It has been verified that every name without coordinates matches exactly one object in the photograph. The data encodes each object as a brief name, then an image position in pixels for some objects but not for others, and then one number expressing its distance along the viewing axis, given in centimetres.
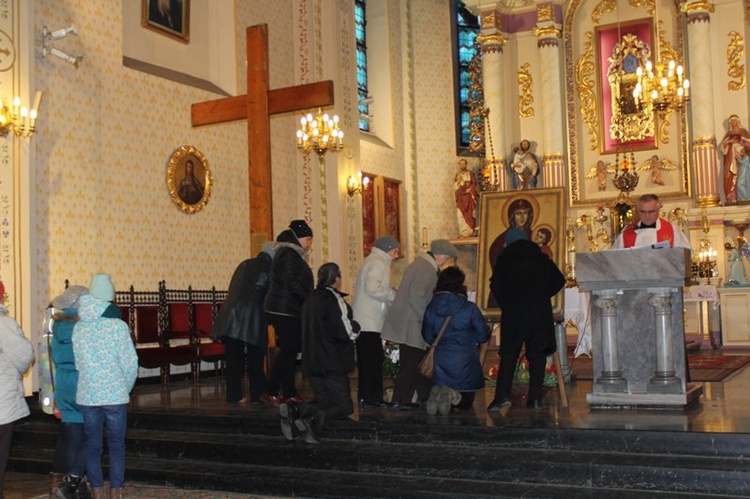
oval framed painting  1355
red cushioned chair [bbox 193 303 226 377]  1276
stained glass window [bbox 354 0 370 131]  2061
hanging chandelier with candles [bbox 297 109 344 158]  1463
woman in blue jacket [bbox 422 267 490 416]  816
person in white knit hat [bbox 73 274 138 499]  642
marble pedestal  801
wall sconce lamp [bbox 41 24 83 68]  1138
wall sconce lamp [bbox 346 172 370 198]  1706
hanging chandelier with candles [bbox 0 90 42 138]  1047
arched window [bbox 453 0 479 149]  2211
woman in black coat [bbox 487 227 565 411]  815
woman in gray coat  858
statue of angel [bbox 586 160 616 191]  1853
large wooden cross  1077
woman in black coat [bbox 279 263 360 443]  799
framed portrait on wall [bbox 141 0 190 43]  1375
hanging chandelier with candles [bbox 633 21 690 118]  1452
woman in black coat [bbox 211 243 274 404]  924
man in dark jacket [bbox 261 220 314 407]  881
